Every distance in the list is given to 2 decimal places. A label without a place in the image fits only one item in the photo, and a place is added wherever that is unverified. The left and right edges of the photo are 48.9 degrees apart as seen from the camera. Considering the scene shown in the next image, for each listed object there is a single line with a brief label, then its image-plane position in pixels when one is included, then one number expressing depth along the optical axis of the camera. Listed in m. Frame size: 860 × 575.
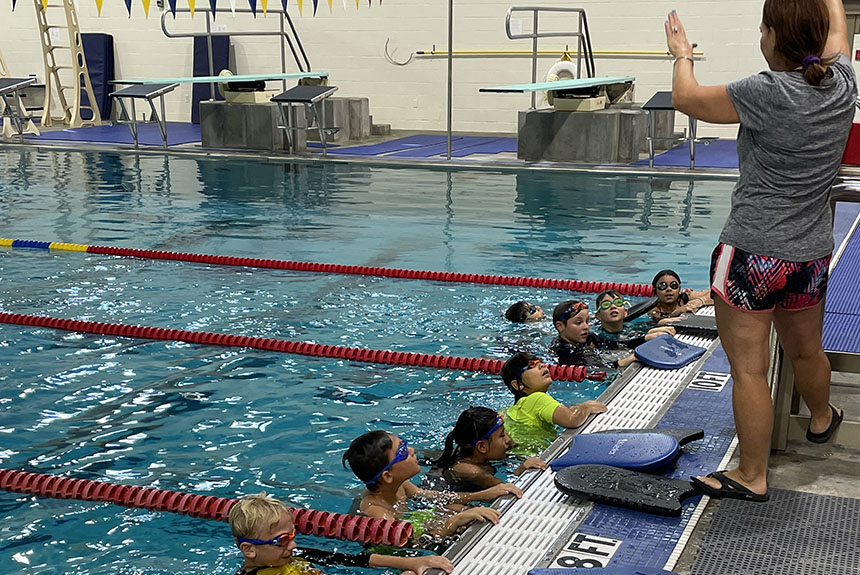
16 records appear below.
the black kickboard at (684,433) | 3.59
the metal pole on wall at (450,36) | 13.06
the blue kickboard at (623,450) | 3.35
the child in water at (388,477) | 3.39
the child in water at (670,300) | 6.04
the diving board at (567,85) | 12.12
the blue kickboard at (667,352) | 4.86
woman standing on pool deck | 2.66
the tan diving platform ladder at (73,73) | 18.03
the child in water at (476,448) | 3.82
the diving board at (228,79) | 14.61
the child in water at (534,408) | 4.10
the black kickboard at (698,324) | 5.49
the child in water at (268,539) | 2.85
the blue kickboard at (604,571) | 2.63
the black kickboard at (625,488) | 3.08
